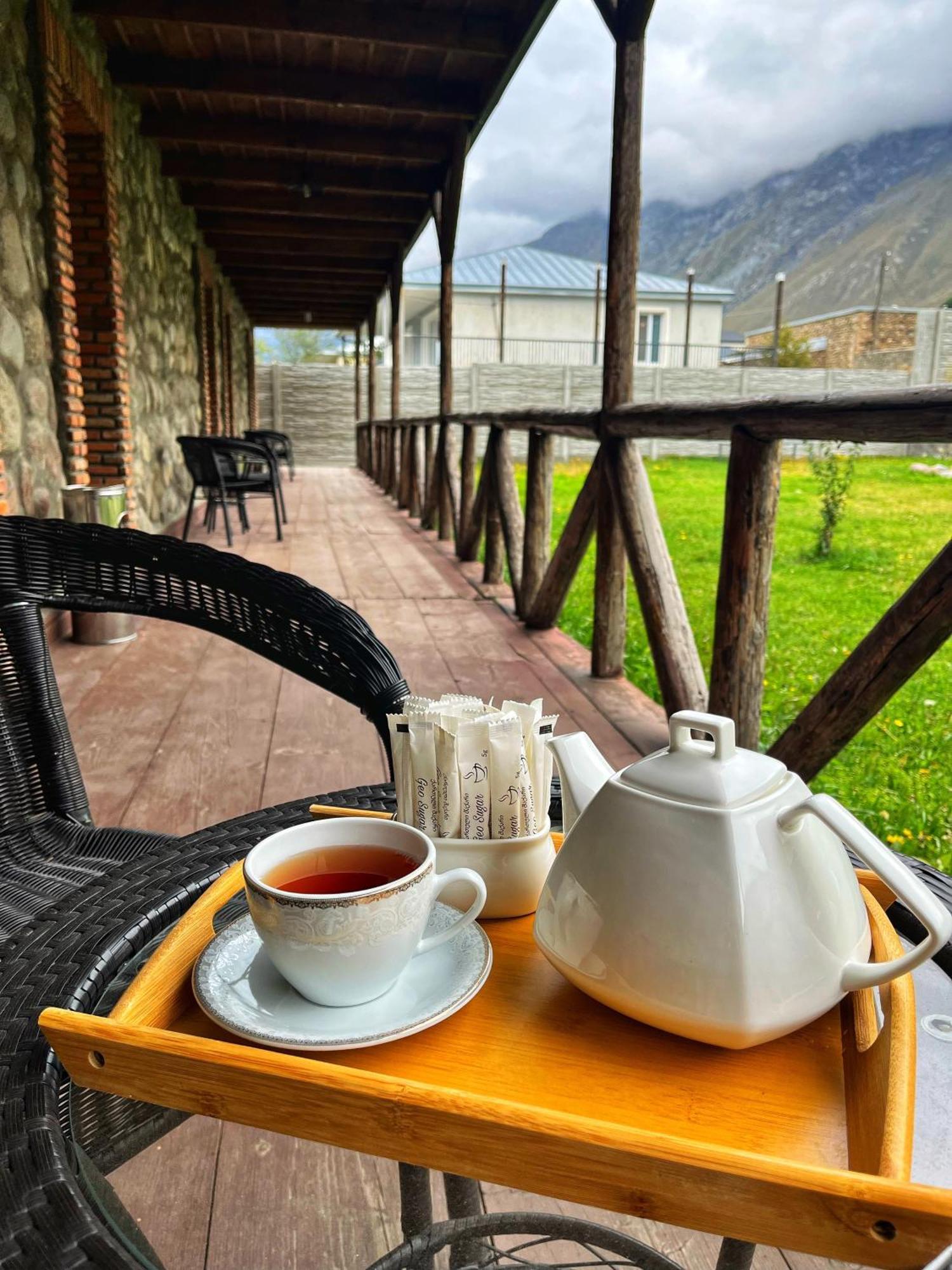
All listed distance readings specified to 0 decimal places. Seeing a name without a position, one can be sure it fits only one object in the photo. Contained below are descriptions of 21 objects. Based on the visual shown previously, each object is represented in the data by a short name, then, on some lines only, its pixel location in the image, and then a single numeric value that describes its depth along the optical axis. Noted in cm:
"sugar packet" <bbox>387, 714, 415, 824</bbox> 65
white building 2561
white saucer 50
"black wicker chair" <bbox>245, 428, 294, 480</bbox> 926
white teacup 50
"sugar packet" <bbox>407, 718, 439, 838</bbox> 64
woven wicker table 46
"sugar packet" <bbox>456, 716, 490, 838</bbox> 64
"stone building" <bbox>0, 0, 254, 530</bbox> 323
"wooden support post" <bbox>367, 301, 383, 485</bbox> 1166
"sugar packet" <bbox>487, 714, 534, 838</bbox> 64
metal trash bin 335
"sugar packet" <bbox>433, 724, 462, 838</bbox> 63
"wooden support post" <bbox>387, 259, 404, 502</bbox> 966
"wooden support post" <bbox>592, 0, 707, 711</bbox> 247
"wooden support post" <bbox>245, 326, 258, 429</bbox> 1591
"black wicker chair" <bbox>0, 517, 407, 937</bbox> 112
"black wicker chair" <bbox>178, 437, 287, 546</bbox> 561
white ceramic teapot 47
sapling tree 496
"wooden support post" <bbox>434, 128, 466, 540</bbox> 600
